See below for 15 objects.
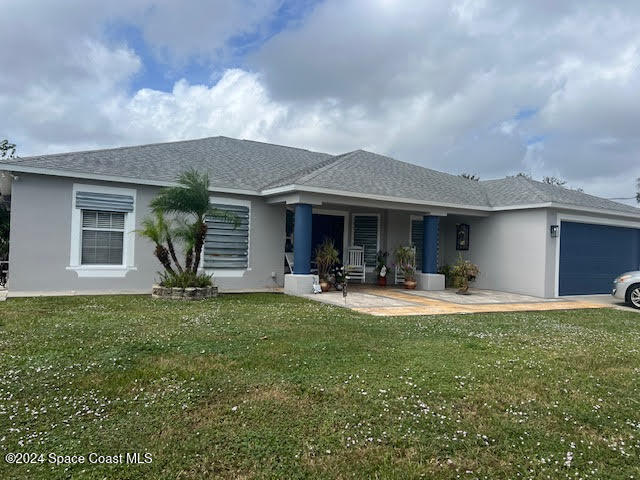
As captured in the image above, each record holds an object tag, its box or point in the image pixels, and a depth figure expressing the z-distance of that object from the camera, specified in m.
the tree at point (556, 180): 45.64
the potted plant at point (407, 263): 13.57
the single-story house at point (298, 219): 9.88
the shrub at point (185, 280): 9.70
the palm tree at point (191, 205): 9.38
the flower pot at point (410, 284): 13.30
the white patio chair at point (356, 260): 14.05
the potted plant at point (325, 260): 11.88
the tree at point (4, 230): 11.82
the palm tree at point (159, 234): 9.41
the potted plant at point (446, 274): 14.47
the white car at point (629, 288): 11.15
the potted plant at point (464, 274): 12.34
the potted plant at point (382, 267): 14.29
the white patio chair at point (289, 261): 12.71
